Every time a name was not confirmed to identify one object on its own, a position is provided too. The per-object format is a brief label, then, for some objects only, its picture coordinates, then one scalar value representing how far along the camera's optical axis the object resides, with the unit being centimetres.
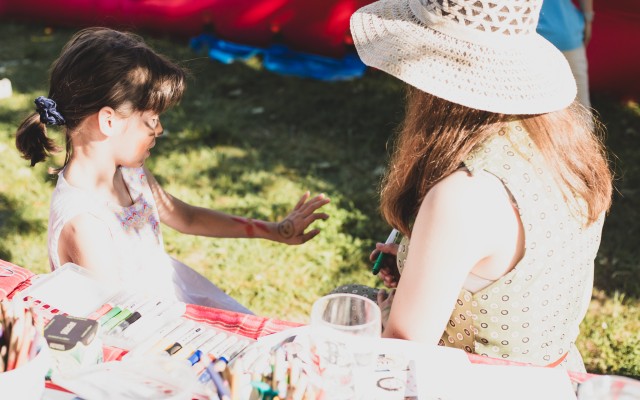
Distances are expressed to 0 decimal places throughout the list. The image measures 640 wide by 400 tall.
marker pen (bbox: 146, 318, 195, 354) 162
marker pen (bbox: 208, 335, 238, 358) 168
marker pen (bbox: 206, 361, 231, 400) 141
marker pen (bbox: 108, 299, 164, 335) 173
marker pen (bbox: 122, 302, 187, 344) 173
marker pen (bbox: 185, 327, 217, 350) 171
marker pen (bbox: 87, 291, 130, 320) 178
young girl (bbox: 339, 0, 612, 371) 175
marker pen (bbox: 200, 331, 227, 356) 169
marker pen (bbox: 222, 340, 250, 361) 169
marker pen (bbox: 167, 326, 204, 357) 161
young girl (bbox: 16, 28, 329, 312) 233
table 175
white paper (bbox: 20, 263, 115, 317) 182
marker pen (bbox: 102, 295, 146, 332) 174
